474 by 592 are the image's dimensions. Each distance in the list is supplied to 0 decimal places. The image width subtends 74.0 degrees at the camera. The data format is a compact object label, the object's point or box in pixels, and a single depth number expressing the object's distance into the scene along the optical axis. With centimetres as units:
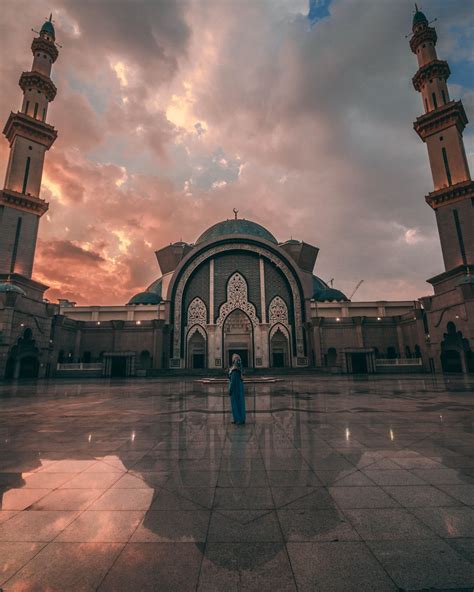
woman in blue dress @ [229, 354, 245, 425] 675
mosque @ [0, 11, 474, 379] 2833
